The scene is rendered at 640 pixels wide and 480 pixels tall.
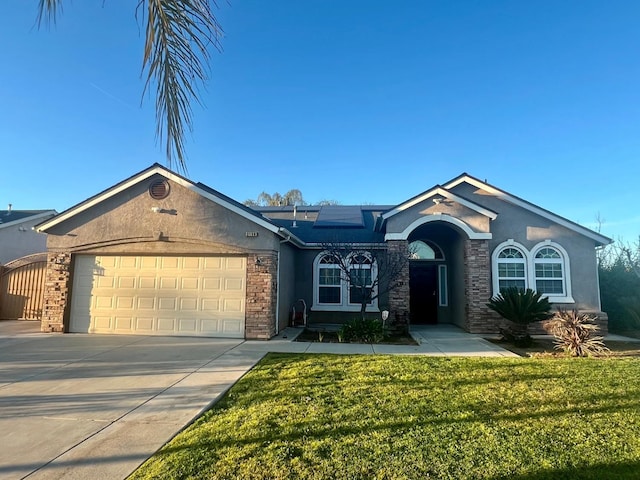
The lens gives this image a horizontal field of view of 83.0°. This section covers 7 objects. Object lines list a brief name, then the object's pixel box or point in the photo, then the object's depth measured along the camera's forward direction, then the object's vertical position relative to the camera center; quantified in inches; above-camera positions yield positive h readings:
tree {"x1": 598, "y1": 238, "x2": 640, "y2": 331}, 522.3 -6.3
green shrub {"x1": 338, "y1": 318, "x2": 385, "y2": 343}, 418.6 -55.4
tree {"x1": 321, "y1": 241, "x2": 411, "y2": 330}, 480.7 +28.2
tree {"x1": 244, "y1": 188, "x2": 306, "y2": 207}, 1646.2 +390.6
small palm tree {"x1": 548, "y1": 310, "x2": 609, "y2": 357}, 345.4 -47.5
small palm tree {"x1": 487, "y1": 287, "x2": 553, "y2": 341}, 407.2 -24.9
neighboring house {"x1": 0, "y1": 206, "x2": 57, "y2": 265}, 772.0 +88.9
